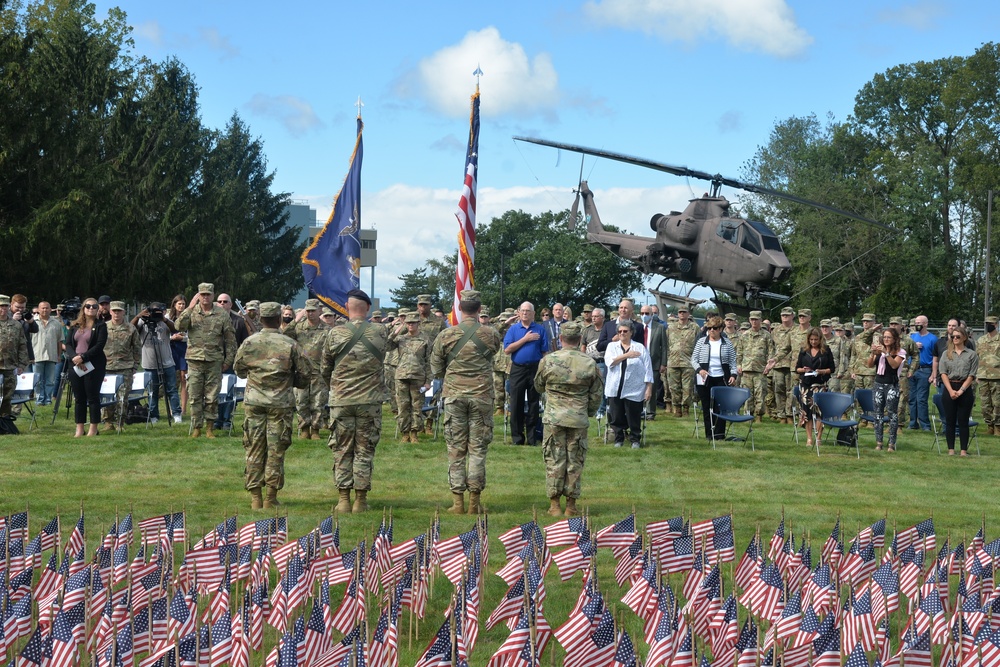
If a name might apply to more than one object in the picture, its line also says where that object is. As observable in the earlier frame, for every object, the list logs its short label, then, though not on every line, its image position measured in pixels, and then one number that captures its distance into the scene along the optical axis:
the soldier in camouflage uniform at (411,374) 16.03
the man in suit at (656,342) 19.56
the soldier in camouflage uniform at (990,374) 18.33
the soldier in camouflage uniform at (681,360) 21.00
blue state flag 17.95
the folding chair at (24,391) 16.84
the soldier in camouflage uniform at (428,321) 16.69
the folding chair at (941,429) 16.77
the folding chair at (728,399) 16.52
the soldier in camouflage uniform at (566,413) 10.52
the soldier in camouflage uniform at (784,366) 19.84
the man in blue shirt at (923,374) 19.53
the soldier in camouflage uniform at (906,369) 19.33
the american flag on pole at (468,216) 15.57
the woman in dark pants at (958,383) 15.95
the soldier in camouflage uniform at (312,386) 16.17
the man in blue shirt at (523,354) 14.90
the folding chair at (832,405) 16.17
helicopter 28.44
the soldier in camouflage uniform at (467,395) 10.62
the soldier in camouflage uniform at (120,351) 17.02
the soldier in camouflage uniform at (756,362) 20.48
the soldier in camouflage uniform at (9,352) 16.36
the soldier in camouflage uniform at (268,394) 10.44
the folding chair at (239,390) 17.30
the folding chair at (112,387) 16.48
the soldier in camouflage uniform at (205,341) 15.62
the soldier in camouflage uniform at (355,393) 10.45
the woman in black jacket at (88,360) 15.34
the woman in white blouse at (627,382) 14.96
